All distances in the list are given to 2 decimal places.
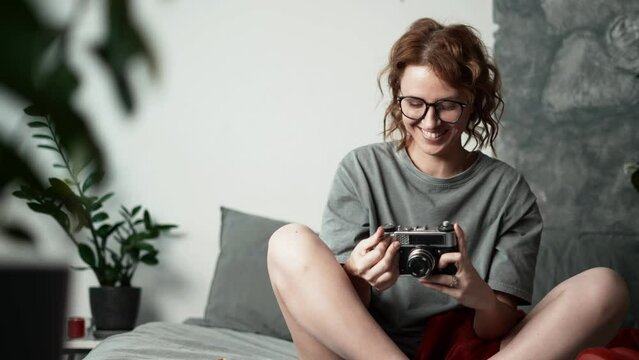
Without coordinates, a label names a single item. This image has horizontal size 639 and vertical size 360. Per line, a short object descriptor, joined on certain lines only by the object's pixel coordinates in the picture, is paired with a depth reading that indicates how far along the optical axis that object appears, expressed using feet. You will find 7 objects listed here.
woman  5.10
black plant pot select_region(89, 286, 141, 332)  8.61
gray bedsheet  6.19
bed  7.30
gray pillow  7.95
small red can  8.45
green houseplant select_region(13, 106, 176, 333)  8.63
